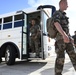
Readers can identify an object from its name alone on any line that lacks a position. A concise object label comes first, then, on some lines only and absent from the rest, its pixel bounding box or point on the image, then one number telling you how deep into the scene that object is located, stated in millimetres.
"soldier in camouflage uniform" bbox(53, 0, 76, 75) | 1733
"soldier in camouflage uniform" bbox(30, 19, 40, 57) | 3272
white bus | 3205
